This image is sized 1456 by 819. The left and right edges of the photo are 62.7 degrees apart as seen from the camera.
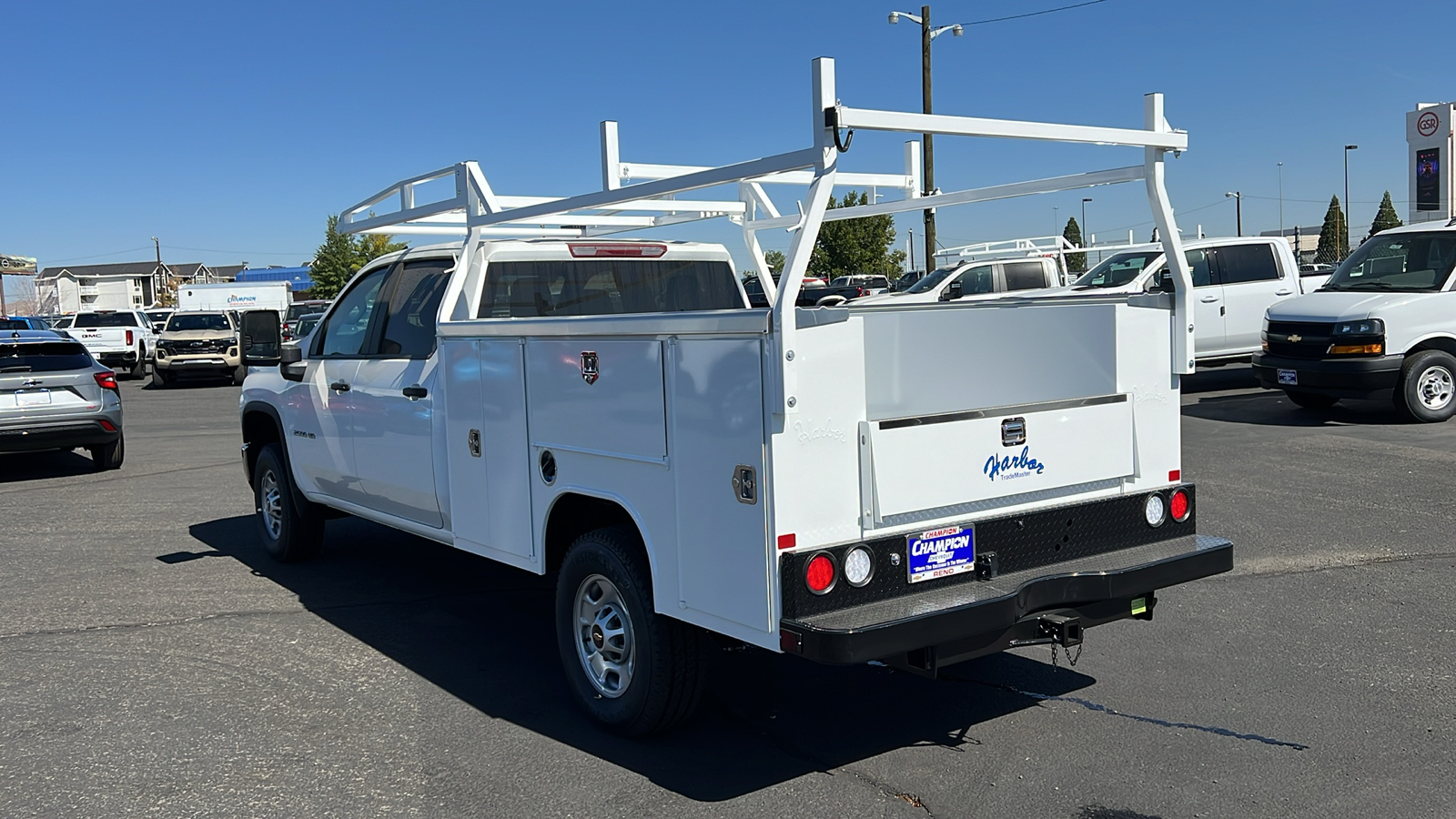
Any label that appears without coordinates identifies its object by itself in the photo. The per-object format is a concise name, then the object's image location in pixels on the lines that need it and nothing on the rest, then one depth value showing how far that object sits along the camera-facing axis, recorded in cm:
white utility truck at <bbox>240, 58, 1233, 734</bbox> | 387
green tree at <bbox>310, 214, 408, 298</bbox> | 9031
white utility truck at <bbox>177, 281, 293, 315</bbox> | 4781
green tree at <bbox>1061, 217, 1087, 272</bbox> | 10419
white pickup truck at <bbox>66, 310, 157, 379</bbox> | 2938
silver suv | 1187
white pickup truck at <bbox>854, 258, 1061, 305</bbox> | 1944
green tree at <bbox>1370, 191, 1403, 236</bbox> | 8119
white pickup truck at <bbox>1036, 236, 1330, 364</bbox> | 1611
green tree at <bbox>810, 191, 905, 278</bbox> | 5716
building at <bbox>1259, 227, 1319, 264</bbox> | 10824
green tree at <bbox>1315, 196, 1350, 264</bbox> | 8256
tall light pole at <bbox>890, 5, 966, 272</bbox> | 2918
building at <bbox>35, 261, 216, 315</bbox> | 12619
